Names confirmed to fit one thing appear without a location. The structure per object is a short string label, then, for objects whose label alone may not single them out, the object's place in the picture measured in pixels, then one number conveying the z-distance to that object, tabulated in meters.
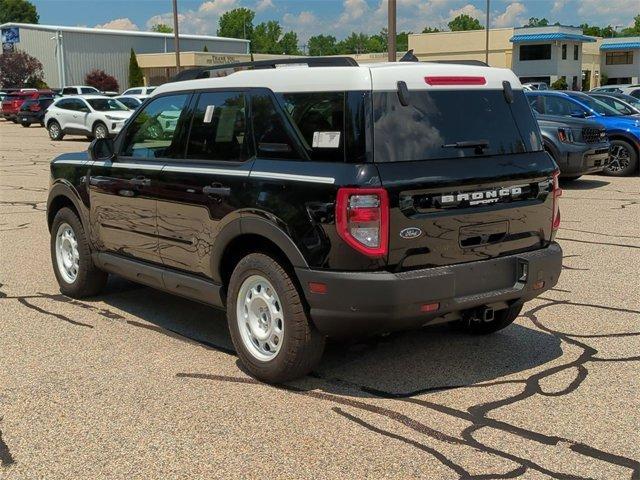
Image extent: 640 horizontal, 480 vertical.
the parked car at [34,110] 37.81
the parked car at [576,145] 13.54
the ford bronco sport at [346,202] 4.09
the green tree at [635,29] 143.12
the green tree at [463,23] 162.00
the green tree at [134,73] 73.50
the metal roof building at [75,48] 73.75
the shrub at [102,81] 70.44
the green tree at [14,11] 138.75
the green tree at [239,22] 173.12
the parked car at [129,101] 28.79
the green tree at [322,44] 184.91
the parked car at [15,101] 42.09
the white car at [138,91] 37.50
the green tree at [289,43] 173.00
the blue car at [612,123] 15.42
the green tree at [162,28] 170.23
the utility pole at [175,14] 35.91
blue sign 76.94
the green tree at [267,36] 168.75
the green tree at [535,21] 148.66
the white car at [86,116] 26.42
